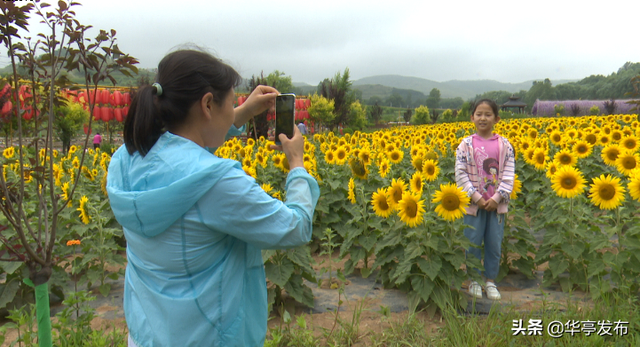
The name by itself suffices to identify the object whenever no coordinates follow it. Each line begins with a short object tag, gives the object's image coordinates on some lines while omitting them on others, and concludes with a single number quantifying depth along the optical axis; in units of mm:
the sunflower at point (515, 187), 4727
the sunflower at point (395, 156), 7371
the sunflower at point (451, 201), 3734
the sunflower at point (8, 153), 8100
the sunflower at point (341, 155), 7012
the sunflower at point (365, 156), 6461
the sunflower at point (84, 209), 4852
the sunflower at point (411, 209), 3766
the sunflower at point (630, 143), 6699
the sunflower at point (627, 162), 5031
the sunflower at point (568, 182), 4211
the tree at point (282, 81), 57531
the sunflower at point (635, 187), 3891
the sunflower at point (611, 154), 5543
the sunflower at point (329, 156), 7324
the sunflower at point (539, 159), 6062
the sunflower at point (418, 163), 6160
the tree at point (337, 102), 31312
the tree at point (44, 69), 2139
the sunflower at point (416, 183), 4496
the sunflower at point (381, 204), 4258
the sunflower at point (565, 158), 5539
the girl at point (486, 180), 4270
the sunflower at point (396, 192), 4078
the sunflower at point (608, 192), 4023
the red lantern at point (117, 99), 21109
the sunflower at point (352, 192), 5289
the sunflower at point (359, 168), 5777
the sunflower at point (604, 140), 8359
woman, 1420
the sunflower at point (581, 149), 6711
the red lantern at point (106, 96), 20628
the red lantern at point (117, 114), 22422
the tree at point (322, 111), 30169
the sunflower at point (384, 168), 6160
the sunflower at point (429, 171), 5199
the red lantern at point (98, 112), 21348
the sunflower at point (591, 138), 7941
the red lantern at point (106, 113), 21125
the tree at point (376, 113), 48031
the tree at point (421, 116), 38769
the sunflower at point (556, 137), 9334
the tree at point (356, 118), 37509
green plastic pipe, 2197
